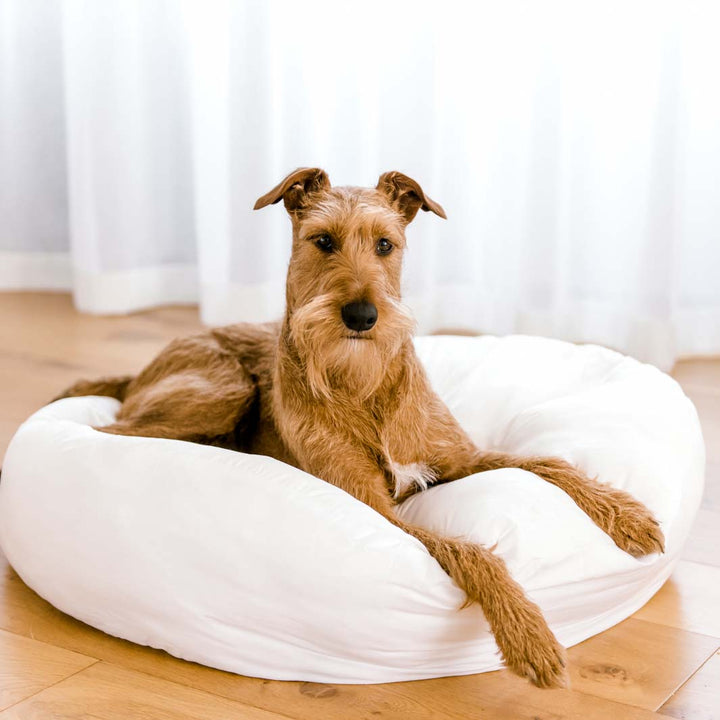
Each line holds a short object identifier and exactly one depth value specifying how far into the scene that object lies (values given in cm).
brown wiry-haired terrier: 194
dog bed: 193
